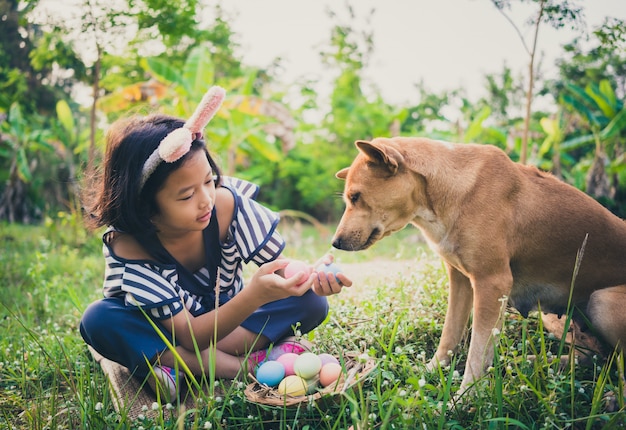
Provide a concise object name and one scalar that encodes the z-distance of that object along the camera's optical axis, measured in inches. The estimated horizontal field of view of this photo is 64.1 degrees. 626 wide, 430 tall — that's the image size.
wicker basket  85.3
